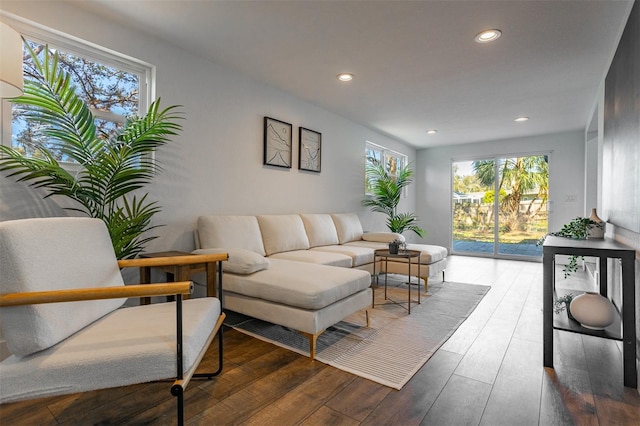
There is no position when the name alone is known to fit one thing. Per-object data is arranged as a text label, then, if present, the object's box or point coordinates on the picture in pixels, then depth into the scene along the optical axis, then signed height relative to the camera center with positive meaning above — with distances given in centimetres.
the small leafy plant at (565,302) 212 -61
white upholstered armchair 105 -48
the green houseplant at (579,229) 221 -11
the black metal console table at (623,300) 166 -48
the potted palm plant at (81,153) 186 +38
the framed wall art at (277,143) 359 +82
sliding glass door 591 +17
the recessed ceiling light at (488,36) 244 +140
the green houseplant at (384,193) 527 +33
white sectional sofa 202 -45
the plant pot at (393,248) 314 -35
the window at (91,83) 201 +98
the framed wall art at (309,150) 406 +84
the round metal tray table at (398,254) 303 -40
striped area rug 188 -91
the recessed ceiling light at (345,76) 325 +143
